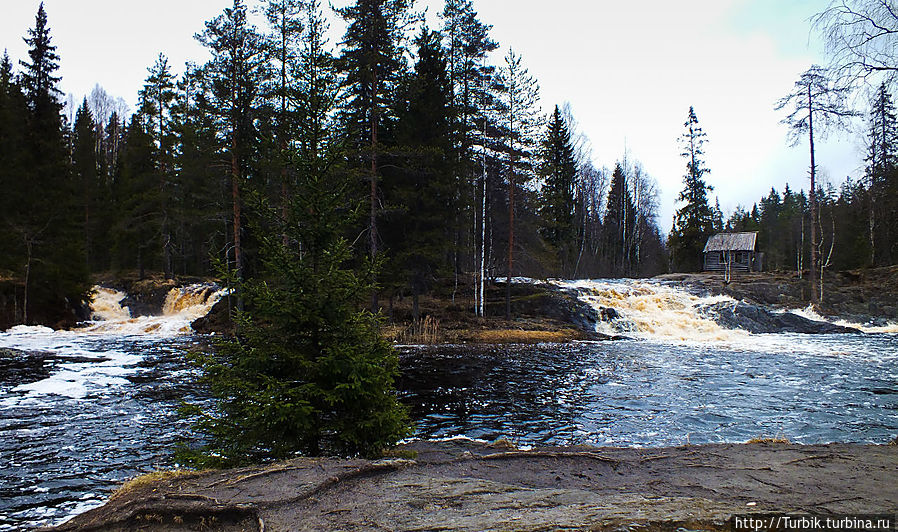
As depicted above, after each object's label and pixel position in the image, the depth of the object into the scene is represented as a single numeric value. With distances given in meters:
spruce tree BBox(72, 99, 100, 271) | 41.10
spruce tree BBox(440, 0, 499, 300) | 27.64
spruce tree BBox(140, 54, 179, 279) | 35.19
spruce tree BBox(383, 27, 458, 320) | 24.69
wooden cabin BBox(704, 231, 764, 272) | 46.97
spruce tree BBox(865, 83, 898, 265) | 41.47
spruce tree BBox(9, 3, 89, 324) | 26.94
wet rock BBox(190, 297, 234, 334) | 27.26
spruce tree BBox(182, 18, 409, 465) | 6.11
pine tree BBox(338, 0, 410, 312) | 23.08
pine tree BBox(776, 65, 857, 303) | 30.83
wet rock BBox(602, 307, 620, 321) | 29.36
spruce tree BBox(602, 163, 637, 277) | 56.50
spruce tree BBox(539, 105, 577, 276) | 42.88
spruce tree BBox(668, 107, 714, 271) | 50.91
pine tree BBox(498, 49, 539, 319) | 28.09
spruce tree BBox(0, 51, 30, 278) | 26.91
